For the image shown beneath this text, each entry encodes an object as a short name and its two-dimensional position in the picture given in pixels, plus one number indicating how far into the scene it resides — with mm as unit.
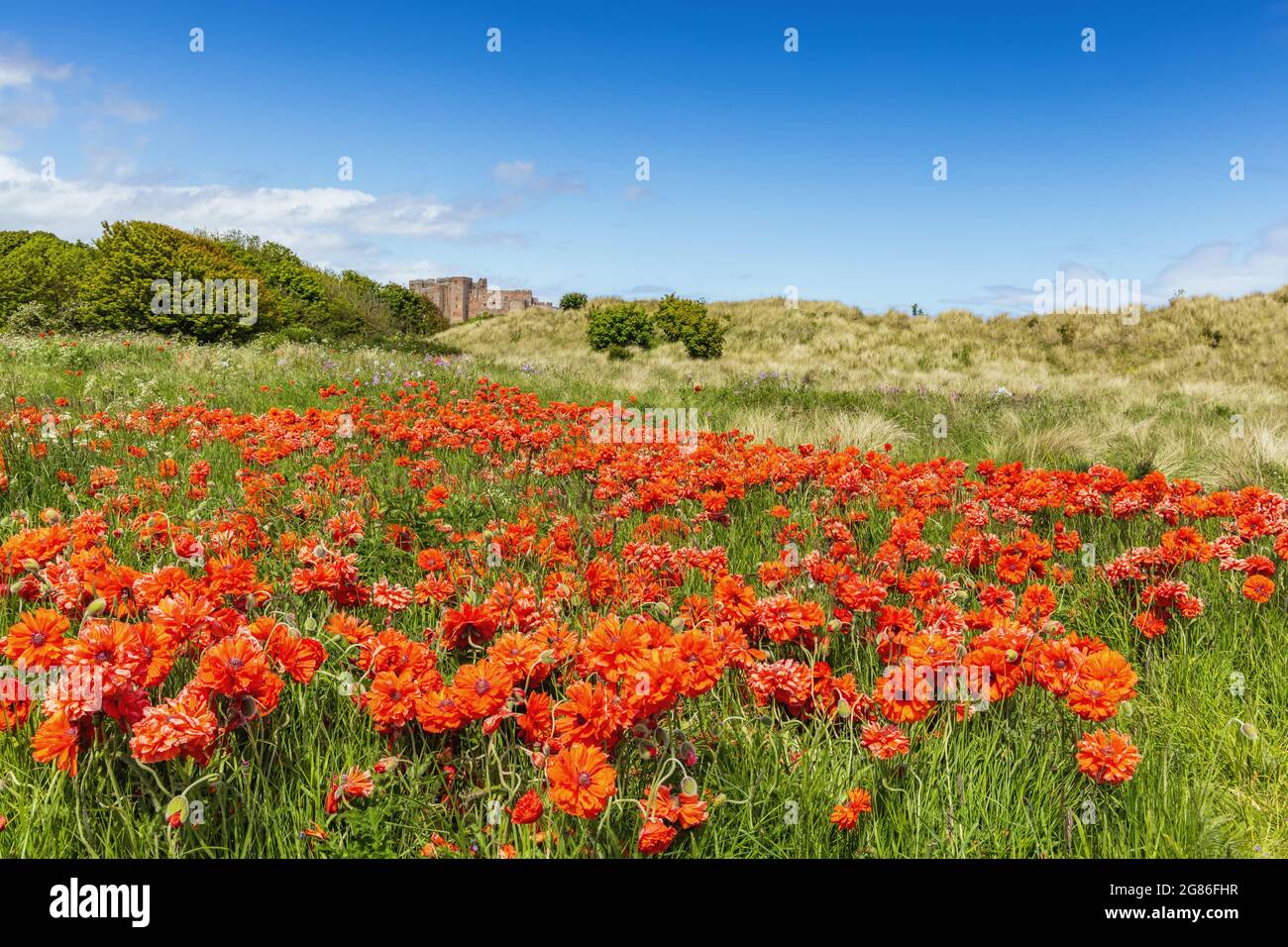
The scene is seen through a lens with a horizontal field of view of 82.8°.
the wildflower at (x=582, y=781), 1274
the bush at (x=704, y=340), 29484
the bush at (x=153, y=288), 25609
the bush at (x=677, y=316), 31016
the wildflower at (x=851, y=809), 1569
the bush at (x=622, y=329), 31469
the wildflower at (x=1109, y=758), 1588
